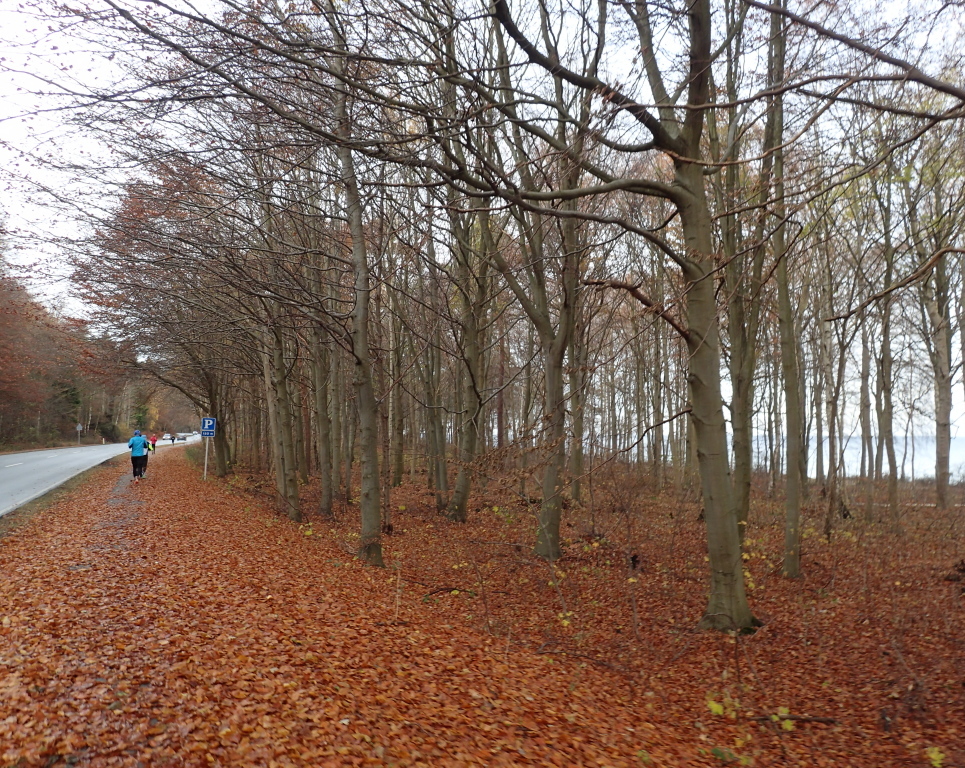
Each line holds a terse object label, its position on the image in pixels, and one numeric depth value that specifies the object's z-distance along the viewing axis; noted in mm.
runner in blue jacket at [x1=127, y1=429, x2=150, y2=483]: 20344
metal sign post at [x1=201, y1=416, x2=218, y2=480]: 21078
